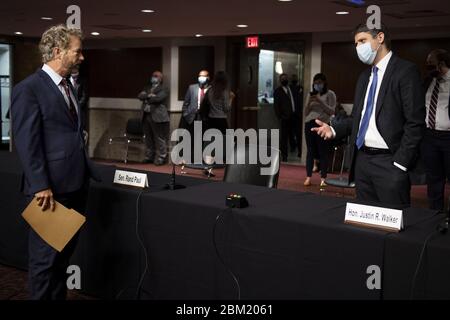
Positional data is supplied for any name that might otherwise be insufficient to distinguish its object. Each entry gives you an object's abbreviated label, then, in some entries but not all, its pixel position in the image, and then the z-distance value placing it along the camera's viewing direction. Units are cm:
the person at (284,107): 1042
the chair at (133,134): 1062
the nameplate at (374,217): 218
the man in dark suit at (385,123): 283
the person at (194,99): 871
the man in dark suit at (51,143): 253
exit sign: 1030
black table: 212
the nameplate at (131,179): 302
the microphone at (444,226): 216
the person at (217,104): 800
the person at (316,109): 753
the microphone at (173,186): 308
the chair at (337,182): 556
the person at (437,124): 483
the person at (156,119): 1020
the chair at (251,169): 386
